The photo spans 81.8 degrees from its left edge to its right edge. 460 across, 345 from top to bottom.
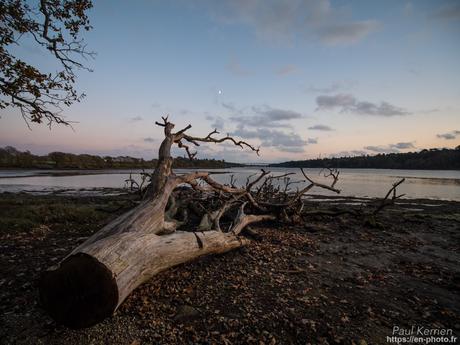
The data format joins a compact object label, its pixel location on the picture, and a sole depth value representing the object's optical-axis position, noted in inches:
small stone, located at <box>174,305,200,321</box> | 142.7
